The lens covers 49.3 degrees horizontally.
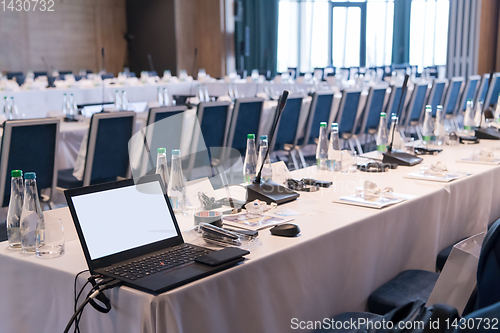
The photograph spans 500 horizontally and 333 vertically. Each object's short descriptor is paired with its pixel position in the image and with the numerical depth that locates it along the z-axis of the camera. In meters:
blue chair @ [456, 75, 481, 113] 7.42
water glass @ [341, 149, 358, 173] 2.61
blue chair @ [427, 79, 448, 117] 6.86
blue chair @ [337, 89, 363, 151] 5.51
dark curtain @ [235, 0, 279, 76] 13.98
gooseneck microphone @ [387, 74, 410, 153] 2.81
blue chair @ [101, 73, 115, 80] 10.06
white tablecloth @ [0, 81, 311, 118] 6.37
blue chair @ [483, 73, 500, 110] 7.84
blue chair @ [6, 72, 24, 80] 11.46
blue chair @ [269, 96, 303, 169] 4.84
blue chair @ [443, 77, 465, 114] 7.13
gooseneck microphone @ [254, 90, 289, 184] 1.92
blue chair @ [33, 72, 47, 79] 11.66
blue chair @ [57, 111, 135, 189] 3.54
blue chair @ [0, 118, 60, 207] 3.17
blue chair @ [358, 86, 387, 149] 5.82
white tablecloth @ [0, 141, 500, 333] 1.27
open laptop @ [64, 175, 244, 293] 1.30
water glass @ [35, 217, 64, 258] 1.48
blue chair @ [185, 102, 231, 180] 4.16
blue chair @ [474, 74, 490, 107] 7.61
